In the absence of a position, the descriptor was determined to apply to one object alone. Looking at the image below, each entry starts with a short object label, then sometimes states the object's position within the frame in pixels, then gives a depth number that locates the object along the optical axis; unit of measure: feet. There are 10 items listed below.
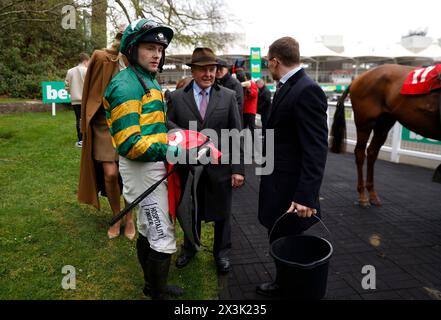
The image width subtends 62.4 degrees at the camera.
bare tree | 53.62
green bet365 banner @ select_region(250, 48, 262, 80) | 36.19
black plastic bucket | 7.63
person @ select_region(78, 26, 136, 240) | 11.70
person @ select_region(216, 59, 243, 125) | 19.23
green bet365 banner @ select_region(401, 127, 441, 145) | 24.85
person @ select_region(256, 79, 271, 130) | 25.99
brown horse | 16.37
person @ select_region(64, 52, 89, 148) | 27.35
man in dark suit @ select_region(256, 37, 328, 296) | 7.93
